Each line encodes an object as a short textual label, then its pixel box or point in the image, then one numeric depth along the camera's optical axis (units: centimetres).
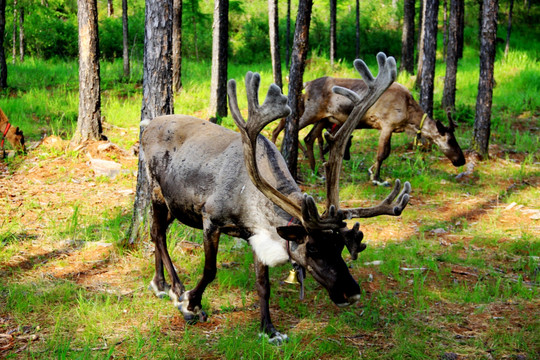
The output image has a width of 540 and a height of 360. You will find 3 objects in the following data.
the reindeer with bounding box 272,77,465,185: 1058
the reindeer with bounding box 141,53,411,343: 419
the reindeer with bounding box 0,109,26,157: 1014
